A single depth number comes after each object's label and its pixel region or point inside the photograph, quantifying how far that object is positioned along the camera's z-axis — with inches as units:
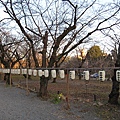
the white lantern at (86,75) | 199.4
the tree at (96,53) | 777.4
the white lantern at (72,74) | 218.3
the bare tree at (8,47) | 491.5
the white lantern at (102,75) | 185.3
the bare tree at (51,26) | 271.2
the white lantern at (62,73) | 232.2
